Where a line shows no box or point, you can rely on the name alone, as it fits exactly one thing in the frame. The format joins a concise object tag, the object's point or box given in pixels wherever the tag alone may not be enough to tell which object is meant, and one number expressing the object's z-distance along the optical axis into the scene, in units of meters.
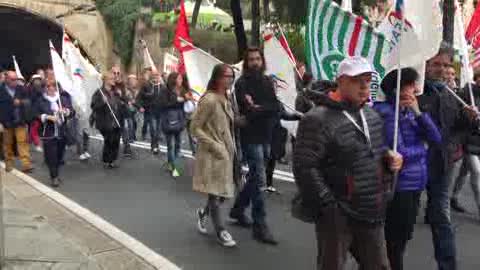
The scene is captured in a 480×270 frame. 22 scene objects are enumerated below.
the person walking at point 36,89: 10.12
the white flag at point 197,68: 7.82
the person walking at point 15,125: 10.17
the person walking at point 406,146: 3.95
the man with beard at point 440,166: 4.48
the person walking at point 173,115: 10.05
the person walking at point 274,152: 8.22
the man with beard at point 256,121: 5.85
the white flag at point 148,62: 14.09
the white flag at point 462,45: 5.15
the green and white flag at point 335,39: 4.34
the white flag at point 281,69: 7.89
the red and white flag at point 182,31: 8.29
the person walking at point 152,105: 12.79
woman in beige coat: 5.68
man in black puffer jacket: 3.39
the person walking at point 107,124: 11.02
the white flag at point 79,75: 11.23
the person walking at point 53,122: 9.24
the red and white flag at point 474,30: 6.71
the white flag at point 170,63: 12.88
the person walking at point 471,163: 6.34
